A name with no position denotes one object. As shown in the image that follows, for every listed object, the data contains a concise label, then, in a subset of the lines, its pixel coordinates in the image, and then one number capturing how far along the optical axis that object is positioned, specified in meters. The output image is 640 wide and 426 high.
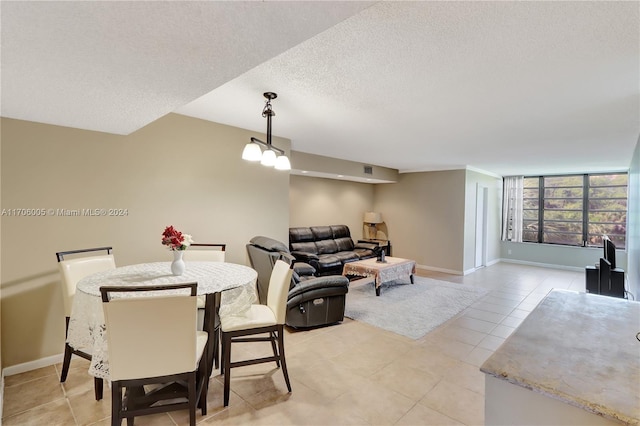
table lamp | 7.93
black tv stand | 3.13
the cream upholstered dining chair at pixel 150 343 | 1.61
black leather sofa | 5.71
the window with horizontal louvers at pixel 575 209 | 7.04
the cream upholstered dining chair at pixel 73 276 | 2.23
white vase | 2.39
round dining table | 1.84
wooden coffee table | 4.92
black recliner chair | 3.42
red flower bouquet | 2.32
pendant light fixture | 2.57
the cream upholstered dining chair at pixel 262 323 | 2.21
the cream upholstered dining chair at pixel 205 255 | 3.11
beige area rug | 3.79
